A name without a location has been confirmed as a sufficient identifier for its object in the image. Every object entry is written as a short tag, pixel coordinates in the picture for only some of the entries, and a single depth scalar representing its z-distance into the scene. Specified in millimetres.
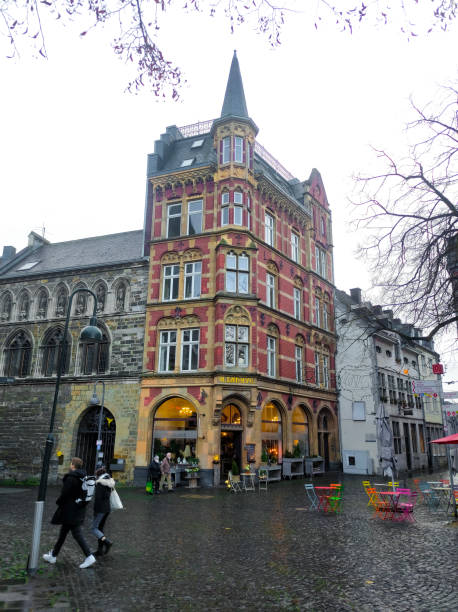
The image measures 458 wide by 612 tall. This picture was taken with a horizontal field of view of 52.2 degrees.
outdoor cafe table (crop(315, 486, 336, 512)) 14719
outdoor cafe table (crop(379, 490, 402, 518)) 13055
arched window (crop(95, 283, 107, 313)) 27266
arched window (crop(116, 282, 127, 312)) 26780
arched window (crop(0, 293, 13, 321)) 29889
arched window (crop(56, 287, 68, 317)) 28398
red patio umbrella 13321
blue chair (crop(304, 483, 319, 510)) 14564
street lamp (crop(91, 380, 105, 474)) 22634
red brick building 23688
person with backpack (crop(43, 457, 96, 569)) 7940
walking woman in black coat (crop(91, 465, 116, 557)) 8891
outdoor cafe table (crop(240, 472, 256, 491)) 20444
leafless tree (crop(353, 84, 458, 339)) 10281
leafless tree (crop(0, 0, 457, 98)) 4844
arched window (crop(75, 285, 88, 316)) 27891
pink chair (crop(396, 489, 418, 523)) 12688
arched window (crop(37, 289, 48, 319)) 28922
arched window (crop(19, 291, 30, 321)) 29391
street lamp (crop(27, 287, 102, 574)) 7441
